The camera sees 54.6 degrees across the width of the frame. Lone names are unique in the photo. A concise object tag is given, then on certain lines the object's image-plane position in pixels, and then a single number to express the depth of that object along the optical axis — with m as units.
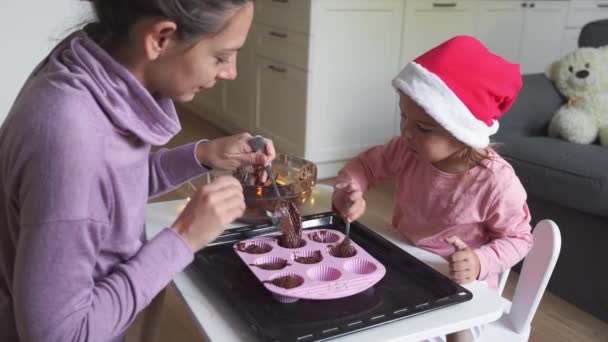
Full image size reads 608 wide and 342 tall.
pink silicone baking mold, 0.84
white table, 0.78
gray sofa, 1.86
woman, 0.67
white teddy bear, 2.23
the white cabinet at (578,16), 3.67
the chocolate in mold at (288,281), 0.85
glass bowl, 1.10
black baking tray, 0.77
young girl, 1.09
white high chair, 1.04
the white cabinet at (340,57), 2.86
